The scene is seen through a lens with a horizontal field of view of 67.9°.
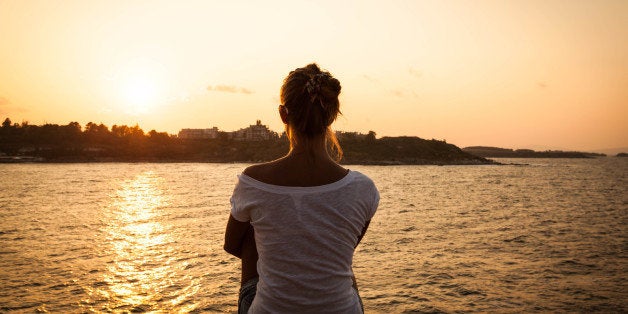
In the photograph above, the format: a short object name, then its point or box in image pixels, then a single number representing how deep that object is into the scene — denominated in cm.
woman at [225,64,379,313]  235
